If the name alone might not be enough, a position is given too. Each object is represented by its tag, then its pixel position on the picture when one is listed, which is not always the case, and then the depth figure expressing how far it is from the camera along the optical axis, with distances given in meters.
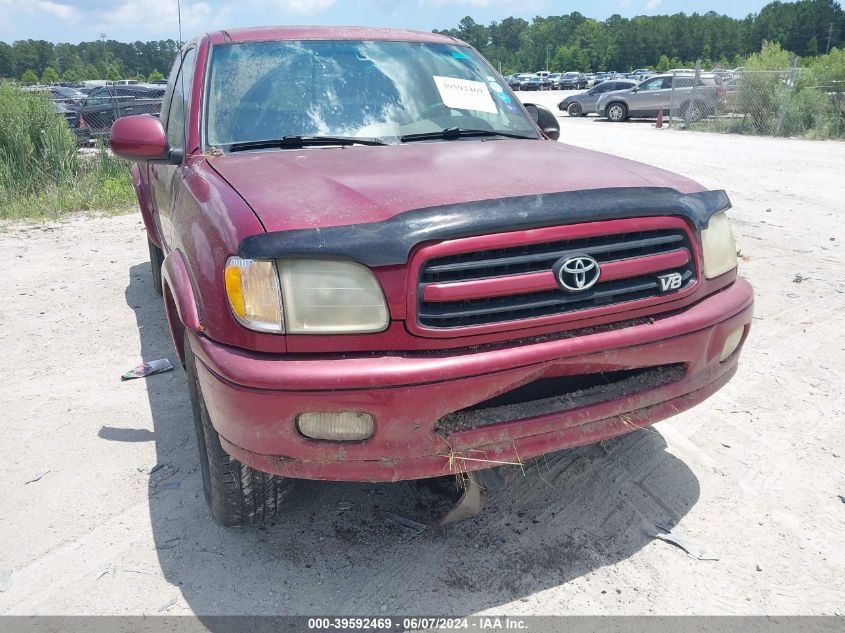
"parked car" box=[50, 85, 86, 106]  23.50
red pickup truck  2.09
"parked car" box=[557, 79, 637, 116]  26.66
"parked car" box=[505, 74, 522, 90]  62.06
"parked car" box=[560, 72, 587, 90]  60.75
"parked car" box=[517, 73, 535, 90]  62.81
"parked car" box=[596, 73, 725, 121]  20.30
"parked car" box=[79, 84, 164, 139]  13.47
